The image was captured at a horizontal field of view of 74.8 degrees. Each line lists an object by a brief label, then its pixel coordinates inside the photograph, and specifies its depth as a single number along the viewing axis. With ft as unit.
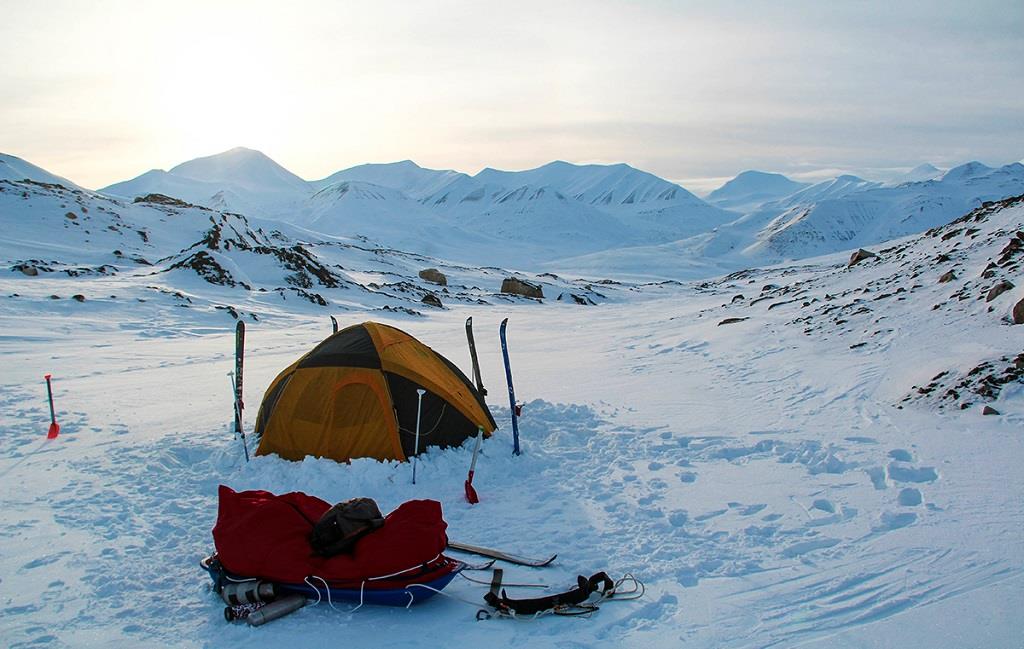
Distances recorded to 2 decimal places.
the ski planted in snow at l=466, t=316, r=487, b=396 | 31.94
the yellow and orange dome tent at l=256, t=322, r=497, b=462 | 26.55
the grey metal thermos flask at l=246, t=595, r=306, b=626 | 16.14
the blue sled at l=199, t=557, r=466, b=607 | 16.71
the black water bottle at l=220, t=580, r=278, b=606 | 16.63
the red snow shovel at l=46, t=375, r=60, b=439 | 30.96
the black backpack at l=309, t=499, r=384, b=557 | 17.43
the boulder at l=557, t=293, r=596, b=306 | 172.04
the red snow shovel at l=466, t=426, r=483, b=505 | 24.00
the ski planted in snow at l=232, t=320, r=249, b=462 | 29.73
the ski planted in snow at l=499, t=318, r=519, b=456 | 28.39
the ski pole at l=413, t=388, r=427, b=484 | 25.85
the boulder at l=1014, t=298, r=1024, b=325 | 33.81
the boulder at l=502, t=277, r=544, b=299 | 178.91
